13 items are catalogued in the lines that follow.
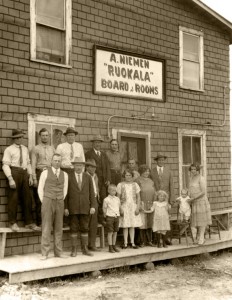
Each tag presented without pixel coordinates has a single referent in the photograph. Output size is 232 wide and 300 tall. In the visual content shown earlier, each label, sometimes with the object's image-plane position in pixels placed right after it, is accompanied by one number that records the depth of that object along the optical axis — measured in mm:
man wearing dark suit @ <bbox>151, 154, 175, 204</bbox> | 11250
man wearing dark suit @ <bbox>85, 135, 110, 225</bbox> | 10367
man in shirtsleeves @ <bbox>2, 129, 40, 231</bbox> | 9031
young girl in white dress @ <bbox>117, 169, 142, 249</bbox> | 10188
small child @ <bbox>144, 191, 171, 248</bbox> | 10422
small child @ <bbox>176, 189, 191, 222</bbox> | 10980
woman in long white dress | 10859
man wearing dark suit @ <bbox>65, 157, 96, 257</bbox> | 9289
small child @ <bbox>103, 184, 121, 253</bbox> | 9844
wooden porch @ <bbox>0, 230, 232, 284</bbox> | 8023
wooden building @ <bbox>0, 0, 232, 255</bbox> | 9758
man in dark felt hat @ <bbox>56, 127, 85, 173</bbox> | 9773
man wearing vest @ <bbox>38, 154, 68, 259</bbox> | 8797
